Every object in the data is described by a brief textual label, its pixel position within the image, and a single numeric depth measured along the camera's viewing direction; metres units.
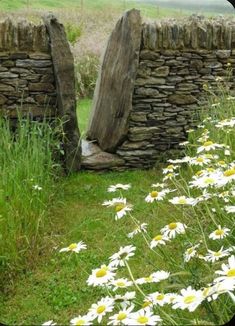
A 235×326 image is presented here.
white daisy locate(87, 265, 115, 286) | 1.55
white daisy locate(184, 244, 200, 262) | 1.86
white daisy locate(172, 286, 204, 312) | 1.26
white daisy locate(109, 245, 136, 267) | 1.69
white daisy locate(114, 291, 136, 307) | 1.41
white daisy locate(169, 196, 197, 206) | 1.98
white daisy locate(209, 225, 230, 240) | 1.85
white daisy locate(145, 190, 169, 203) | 2.13
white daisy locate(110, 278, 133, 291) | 1.56
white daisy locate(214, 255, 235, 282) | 1.33
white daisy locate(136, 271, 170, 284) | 1.60
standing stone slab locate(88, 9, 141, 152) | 5.27
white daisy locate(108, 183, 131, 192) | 2.24
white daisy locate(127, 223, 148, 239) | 1.90
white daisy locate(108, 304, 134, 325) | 1.29
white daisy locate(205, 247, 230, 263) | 1.70
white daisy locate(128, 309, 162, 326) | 1.24
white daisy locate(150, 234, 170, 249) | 1.81
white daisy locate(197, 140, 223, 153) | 2.37
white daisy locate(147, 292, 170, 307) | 1.46
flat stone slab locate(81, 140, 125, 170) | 5.48
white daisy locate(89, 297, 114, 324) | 1.41
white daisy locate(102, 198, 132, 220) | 1.91
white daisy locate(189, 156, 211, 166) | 2.44
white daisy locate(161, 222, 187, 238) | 1.88
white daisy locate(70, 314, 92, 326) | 1.33
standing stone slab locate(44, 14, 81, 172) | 4.93
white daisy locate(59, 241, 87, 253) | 1.82
